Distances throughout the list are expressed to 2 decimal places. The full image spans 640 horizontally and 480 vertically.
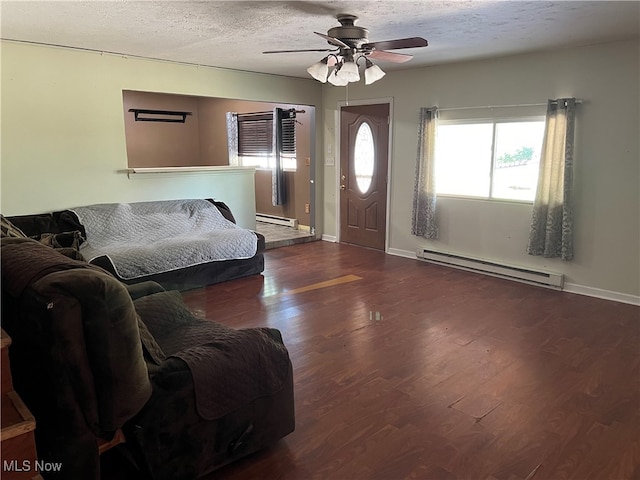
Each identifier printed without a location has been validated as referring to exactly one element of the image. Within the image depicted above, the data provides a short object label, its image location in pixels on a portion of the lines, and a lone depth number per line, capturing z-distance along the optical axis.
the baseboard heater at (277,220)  8.12
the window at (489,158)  5.02
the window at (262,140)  7.95
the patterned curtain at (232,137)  8.63
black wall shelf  8.05
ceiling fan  3.29
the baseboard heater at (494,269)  4.94
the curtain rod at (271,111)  7.62
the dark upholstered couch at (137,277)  4.35
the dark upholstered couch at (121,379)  1.61
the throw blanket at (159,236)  4.43
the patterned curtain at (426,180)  5.68
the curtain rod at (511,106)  4.79
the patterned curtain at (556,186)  4.59
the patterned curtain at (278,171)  7.89
